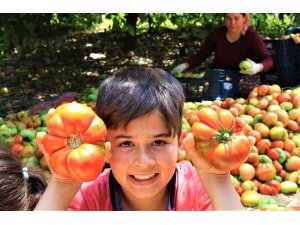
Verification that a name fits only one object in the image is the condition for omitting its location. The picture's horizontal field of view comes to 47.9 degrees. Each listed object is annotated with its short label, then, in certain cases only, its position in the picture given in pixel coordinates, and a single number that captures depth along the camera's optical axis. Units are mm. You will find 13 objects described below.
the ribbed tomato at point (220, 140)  874
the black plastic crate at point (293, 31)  4321
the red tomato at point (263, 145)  2596
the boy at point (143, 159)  894
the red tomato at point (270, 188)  2362
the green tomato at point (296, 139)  2710
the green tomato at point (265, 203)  2096
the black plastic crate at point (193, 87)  3464
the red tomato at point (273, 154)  2555
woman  3384
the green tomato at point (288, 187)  2376
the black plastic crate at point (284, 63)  3650
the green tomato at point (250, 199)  2206
